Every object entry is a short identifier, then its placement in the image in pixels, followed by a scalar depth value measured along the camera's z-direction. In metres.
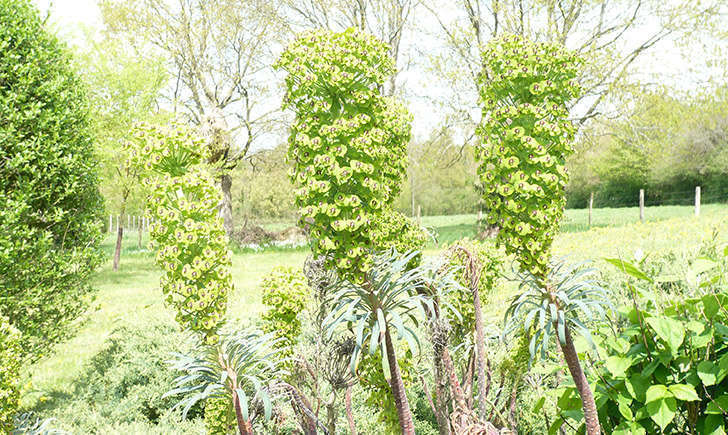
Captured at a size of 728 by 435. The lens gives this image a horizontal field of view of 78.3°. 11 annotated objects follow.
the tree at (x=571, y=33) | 16.62
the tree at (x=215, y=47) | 19.83
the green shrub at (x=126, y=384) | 4.67
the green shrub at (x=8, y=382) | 2.27
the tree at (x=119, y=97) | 14.02
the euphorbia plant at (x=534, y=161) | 1.73
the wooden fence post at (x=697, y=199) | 20.78
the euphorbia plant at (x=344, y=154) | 1.68
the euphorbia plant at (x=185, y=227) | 1.73
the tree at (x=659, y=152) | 17.30
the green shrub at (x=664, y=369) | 2.00
